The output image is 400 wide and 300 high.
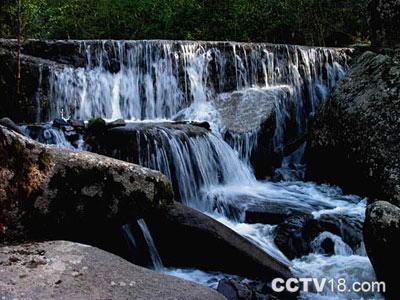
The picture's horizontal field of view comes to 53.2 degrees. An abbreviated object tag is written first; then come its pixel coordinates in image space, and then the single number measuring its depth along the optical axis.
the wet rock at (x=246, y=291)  4.88
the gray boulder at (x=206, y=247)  6.03
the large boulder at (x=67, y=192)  4.14
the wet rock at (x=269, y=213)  8.38
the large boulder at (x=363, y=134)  8.93
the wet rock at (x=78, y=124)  10.29
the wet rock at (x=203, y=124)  11.69
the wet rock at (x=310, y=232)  7.16
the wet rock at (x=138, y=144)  9.38
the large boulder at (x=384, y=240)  5.07
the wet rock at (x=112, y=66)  14.46
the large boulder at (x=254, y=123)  12.24
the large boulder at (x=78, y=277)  3.27
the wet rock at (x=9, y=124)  9.08
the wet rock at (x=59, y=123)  10.31
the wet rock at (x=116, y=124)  10.18
